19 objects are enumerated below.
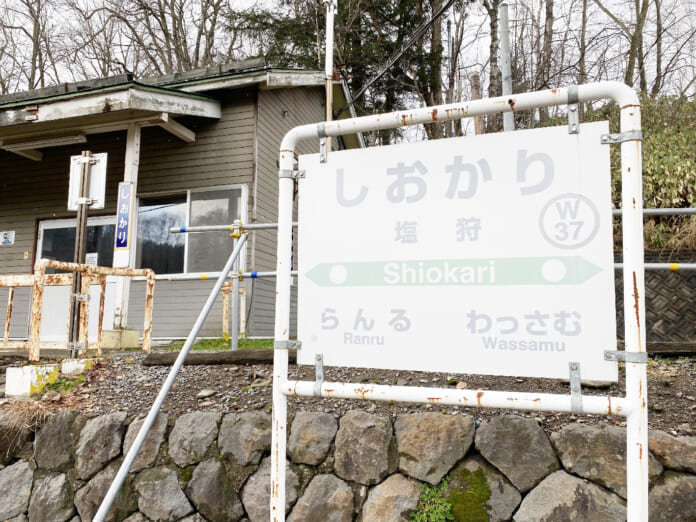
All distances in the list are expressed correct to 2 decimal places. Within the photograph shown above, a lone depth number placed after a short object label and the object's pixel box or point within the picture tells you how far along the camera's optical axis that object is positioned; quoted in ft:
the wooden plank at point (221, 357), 11.29
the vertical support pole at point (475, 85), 24.39
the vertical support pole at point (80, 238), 13.12
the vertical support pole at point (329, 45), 24.41
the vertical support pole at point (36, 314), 11.95
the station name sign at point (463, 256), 5.41
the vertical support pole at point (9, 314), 14.63
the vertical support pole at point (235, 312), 12.28
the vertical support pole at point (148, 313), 15.01
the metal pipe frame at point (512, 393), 5.11
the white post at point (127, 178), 21.79
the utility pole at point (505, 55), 18.79
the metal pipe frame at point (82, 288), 12.00
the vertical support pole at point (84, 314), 12.92
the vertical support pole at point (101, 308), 13.32
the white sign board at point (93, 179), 13.71
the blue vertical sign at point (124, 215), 17.12
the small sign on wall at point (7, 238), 28.78
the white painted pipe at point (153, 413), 7.21
